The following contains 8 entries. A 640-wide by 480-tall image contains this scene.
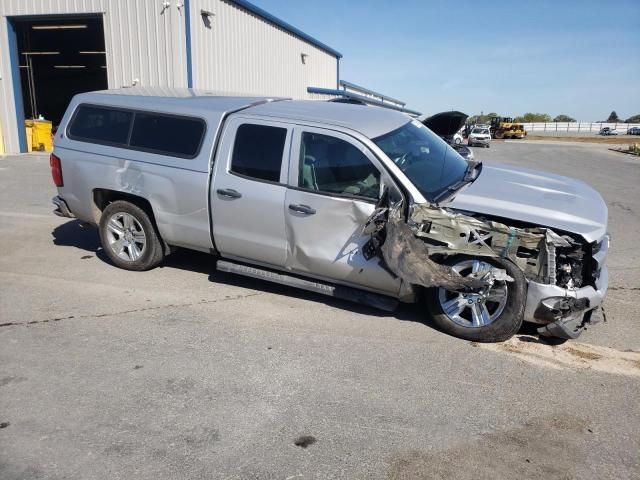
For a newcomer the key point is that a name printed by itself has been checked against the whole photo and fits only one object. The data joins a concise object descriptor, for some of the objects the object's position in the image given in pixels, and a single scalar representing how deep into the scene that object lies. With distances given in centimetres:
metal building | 1562
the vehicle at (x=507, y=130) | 5916
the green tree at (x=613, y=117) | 12400
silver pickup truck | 429
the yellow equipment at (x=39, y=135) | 1861
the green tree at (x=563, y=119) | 11410
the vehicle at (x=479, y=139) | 4131
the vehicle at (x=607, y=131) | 7685
